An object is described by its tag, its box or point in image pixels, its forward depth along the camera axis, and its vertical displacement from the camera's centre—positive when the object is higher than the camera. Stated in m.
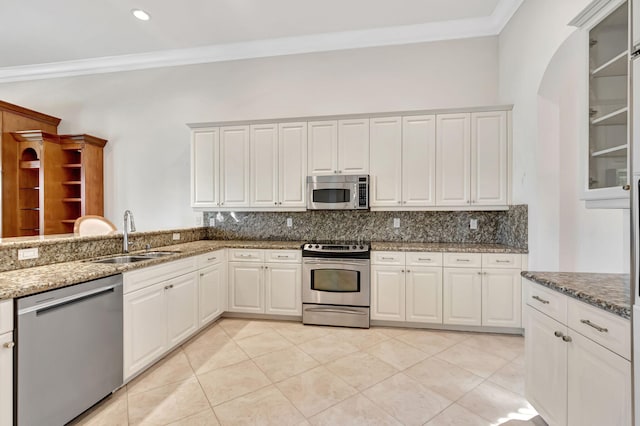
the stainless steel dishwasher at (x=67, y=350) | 1.58 -0.79
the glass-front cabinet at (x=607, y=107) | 1.48 +0.53
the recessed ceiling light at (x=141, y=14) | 3.54 +2.28
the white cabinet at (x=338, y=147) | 3.71 +0.78
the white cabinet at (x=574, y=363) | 1.27 -0.72
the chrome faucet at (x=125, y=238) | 2.82 -0.24
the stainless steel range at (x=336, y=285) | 3.45 -0.82
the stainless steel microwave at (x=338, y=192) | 3.65 +0.23
